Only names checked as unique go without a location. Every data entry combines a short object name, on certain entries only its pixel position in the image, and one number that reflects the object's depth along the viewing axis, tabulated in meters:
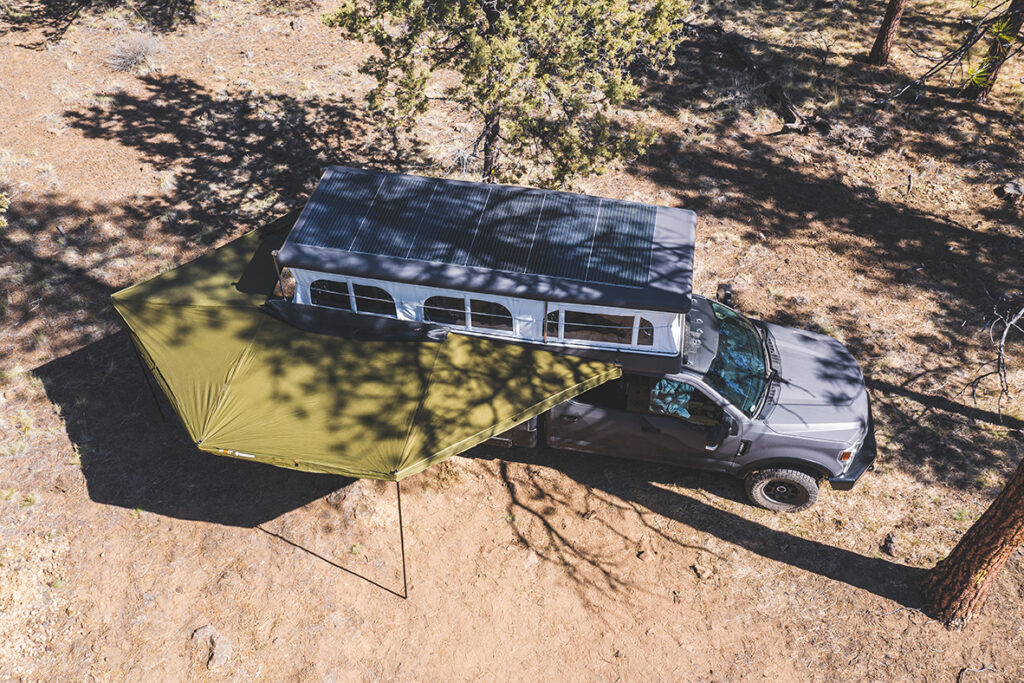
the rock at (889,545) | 8.70
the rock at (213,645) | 7.46
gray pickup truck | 8.42
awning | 7.45
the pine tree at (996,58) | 5.43
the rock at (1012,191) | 14.52
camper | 8.30
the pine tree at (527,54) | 10.12
